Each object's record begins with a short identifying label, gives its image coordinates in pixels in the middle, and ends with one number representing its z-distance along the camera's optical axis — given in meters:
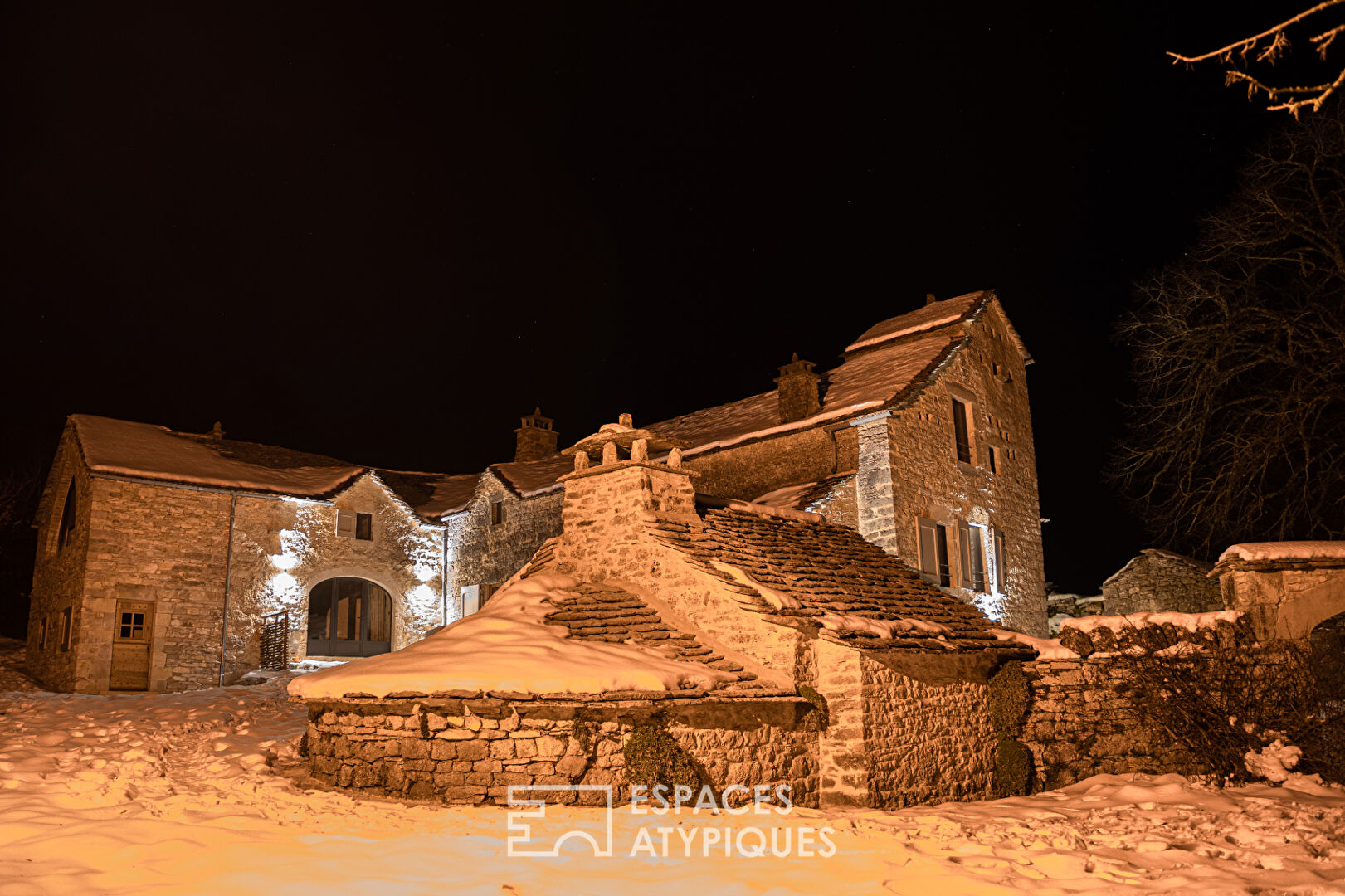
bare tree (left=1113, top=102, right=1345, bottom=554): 14.61
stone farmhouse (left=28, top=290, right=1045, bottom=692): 19.47
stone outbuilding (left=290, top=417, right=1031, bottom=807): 10.02
